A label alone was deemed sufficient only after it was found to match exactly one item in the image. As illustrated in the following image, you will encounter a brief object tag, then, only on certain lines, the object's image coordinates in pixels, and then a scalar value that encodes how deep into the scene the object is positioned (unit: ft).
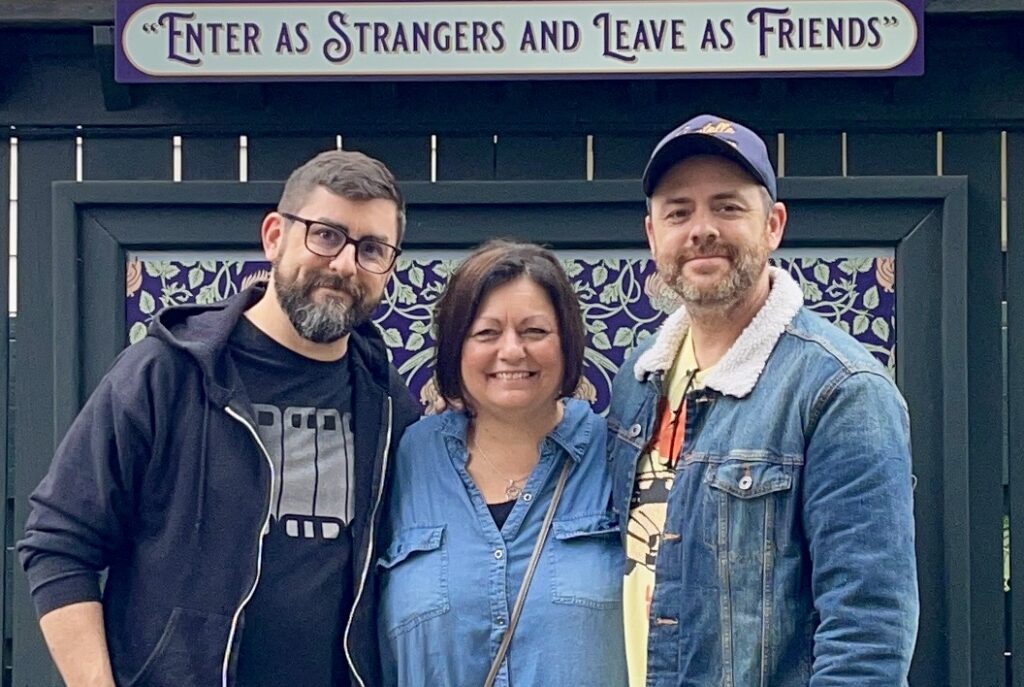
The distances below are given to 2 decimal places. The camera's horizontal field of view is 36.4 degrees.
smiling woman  10.01
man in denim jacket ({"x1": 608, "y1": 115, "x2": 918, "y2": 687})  8.78
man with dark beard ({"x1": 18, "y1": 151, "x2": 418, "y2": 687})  9.99
